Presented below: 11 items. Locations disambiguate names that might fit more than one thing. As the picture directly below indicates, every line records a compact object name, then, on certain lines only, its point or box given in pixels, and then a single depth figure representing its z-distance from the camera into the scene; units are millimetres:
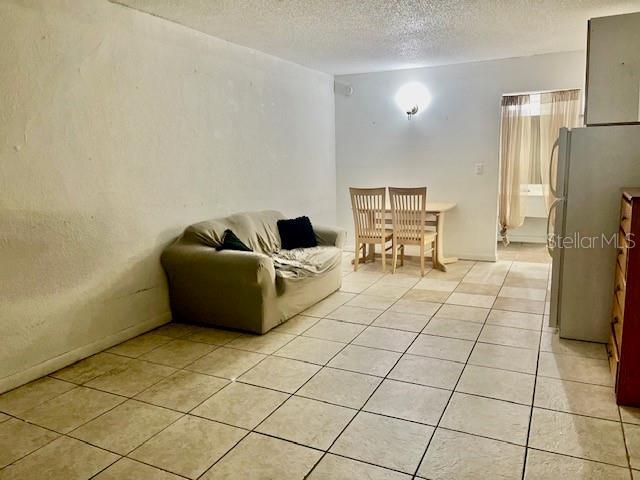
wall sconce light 5777
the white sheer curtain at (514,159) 6160
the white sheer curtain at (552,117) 5688
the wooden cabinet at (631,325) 2350
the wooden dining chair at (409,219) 4980
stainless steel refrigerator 3000
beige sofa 3387
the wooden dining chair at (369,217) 5219
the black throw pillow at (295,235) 4539
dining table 5363
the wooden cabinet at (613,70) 3496
